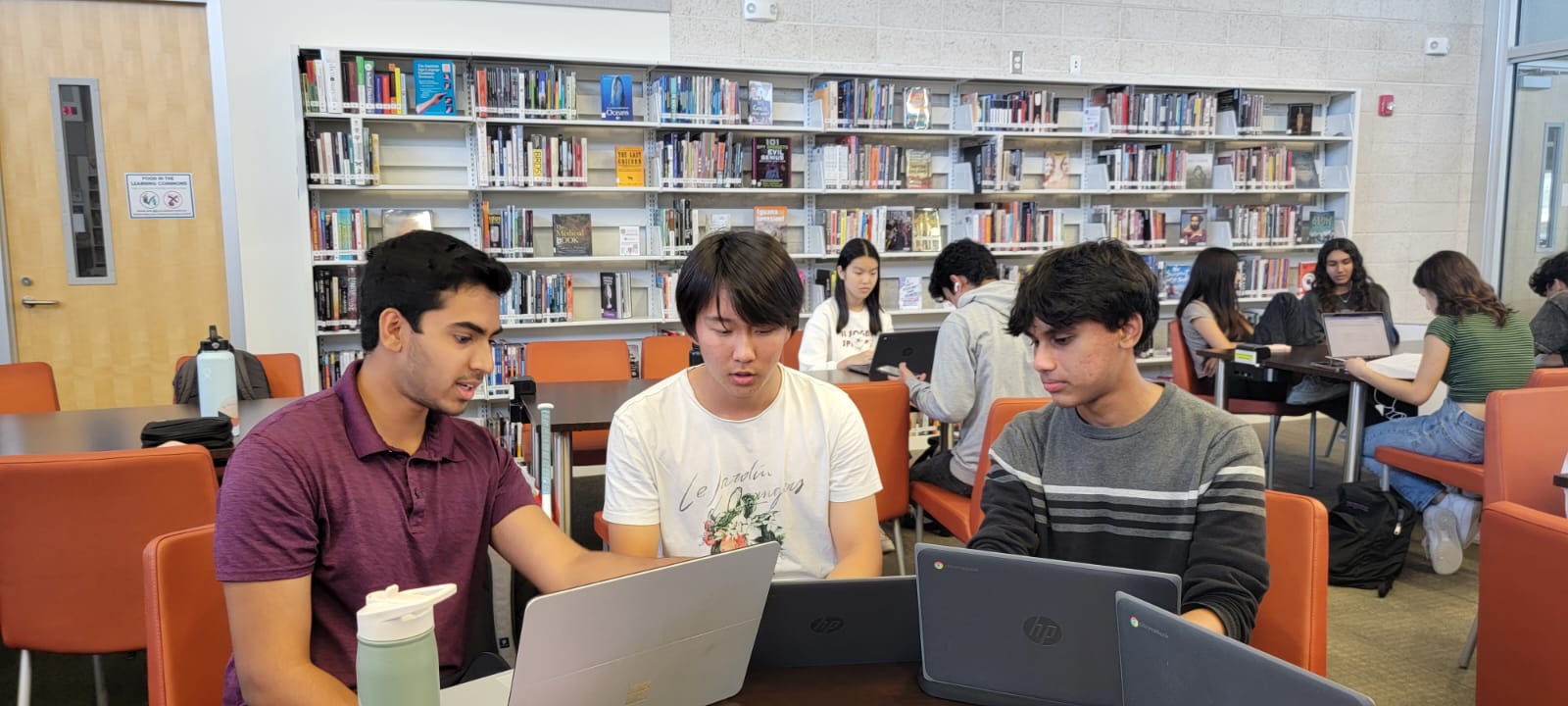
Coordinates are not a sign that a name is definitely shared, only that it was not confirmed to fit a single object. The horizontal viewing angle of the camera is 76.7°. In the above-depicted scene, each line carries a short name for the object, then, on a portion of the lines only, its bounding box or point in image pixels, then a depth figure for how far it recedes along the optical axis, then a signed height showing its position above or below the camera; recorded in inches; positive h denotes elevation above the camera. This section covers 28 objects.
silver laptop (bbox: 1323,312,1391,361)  167.8 -17.6
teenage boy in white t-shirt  63.7 -15.3
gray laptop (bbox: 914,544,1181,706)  42.5 -17.3
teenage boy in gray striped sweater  55.0 -12.7
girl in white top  170.9 -14.4
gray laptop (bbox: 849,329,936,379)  143.8 -17.1
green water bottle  31.7 -13.2
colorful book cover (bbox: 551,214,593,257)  203.3 +0.7
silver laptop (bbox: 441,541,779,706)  36.4 -15.9
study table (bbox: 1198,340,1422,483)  154.3 -23.9
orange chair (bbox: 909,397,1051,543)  91.7 -32.1
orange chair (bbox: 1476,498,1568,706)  59.7 -23.3
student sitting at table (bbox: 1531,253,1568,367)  181.3 -15.6
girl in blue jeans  138.5 -20.2
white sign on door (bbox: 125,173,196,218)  184.4 +8.4
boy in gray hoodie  120.4 -16.7
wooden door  177.5 +9.1
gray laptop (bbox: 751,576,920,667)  48.0 -18.9
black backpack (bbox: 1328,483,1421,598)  138.2 -43.6
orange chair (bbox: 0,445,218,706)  75.4 -22.7
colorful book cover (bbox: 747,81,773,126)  207.5 +28.0
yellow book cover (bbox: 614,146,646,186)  204.1 +14.4
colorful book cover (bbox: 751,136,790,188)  208.7 +15.6
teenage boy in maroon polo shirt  47.4 -13.3
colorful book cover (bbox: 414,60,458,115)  185.6 +28.5
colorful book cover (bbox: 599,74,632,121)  197.0 +27.9
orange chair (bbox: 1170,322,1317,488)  191.3 -31.3
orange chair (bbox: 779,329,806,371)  181.9 -21.9
